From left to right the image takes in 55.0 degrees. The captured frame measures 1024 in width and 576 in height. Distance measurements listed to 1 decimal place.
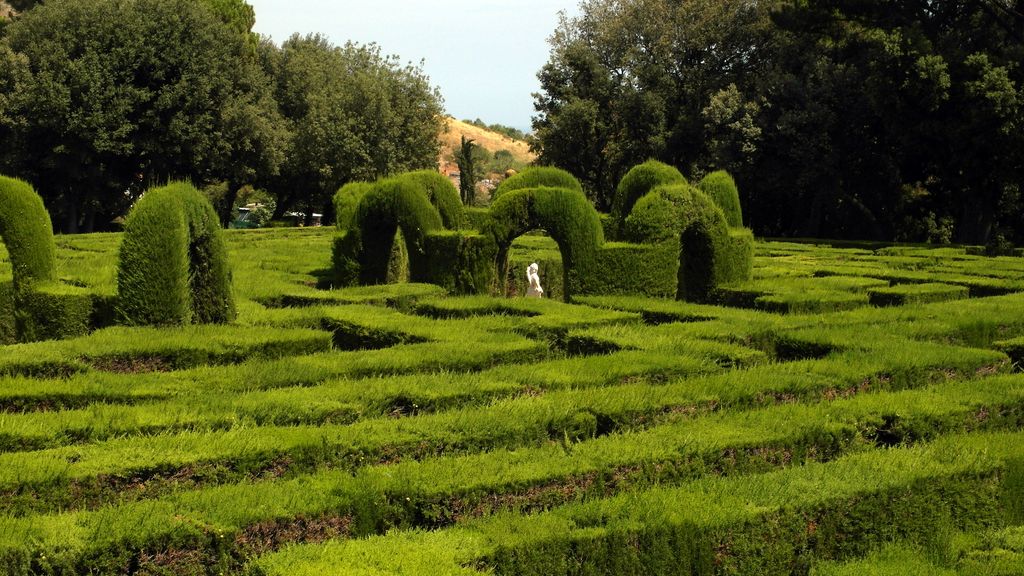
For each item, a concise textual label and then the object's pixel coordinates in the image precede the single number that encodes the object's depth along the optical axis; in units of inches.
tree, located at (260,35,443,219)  2058.3
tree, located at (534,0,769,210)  1838.1
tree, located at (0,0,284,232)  1621.6
